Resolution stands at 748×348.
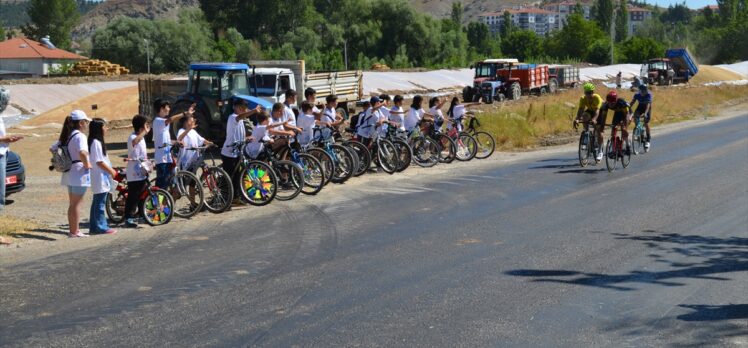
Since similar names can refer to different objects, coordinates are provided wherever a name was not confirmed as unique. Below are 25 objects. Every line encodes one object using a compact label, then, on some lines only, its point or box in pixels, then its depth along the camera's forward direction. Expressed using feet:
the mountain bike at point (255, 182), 49.93
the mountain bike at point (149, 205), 43.91
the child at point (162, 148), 46.09
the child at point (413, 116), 68.03
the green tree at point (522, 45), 455.22
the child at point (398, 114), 66.90
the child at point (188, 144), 47.01
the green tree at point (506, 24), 635.25
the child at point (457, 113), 71.88
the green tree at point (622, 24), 556.92
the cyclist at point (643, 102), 74.69
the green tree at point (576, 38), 397.19
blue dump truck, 217.97
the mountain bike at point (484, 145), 74.84
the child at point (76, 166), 40.98
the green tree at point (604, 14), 505.66
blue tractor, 79.56
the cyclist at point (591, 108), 66.28
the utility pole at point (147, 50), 231.71
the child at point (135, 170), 43.73
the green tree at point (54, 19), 409.49
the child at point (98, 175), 41.81
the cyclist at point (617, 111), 65.21
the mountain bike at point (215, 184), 47.60
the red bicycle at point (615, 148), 64.95
